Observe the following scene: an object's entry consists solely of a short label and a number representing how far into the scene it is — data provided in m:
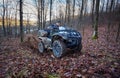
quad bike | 4.17
